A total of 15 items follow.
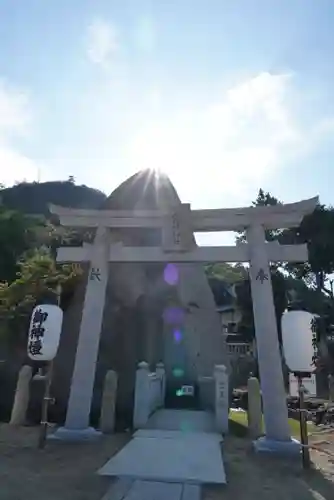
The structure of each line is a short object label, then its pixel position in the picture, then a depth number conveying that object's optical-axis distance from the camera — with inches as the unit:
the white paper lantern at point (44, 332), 315.9
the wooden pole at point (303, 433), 271.3
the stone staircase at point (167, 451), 216.8
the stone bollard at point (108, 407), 384.5
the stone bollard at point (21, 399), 442.9
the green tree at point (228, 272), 1355.1
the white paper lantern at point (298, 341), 284.0
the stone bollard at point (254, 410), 391.2
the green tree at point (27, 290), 550.3
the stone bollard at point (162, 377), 540.1
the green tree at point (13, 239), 1132.5
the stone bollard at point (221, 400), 401.1
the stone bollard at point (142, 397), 409.1
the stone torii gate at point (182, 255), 344.2
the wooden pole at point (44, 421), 314.5
